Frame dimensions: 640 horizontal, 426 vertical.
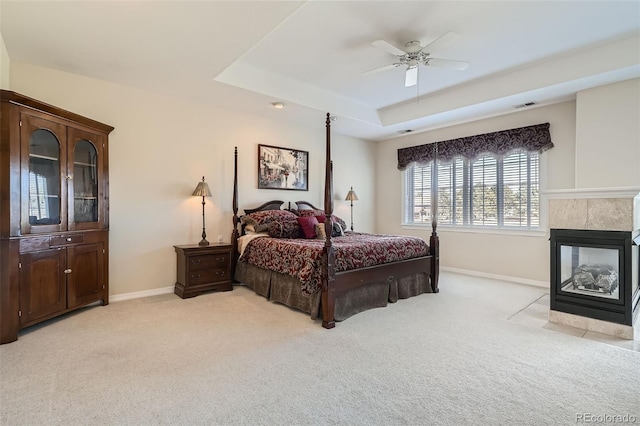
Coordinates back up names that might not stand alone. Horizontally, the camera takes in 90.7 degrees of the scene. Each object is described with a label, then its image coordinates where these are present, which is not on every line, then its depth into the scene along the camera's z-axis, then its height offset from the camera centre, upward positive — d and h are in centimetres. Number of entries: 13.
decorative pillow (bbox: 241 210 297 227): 460 -9
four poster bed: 320 -61
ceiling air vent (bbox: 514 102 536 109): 454 +152
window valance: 468 +108
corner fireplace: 288 -64
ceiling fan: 302 +155
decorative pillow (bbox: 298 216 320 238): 462 -23
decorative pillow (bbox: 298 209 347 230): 519 -6
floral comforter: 322 -50
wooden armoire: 267 +0
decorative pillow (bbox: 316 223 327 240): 463 -34
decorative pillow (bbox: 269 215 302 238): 446 -26
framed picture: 522 +73
